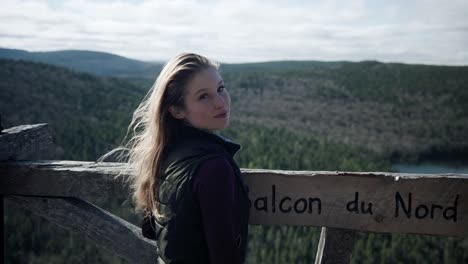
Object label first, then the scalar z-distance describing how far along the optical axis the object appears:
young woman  1.39
